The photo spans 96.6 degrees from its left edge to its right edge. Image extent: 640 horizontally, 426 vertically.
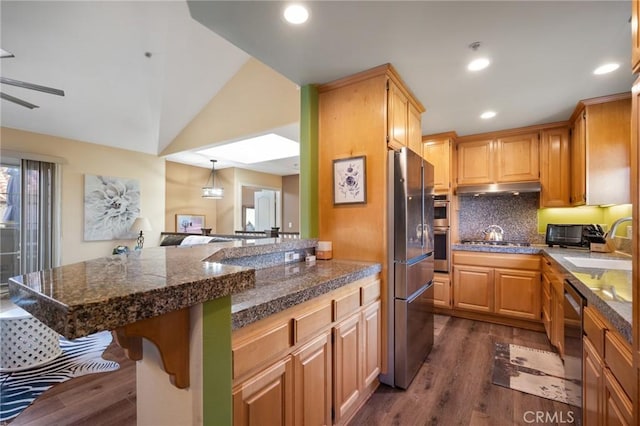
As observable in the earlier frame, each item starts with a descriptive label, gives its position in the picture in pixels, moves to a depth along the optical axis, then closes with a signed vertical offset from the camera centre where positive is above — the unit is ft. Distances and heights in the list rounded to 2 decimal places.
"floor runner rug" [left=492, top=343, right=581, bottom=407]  6.48 -4.24
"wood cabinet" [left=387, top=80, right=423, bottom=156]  7.30 +2.67
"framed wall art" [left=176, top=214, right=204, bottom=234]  21.67 -0.69
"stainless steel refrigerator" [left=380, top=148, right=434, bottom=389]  6.87 -1.35
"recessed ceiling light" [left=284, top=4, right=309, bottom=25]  5.07 +3.66
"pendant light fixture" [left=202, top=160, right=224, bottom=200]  19.69 +1.52
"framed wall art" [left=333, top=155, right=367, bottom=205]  7.36 +0.87
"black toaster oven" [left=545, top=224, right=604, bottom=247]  9.62 -0.78
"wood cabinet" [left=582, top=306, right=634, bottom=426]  3.24 -2.16
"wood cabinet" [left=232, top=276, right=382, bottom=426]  3.47 -2.30
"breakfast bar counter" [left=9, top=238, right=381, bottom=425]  1.66 -0.65
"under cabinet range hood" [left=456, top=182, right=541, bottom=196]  10.95 +0.99
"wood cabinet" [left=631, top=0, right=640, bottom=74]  2.93 +1.84
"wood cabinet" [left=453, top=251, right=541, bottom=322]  10.26 -2.70
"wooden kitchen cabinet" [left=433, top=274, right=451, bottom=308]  11.76 -3.24
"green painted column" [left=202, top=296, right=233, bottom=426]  2.39 -1.29
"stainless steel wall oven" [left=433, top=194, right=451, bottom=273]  11.64 -0.97
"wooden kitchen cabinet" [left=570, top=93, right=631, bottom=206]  8.41 +1.92
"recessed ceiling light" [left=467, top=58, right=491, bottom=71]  6.66 +3.56
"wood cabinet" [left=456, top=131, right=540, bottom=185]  11.23 +2.23
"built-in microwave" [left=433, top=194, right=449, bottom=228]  11.77 +0.09
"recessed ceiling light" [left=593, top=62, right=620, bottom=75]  6.84 +3.53
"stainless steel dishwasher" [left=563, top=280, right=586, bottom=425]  5.19 -2.45
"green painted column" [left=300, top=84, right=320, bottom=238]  7.94 +1.45
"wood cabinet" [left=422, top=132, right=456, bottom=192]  12.01 +2.41
